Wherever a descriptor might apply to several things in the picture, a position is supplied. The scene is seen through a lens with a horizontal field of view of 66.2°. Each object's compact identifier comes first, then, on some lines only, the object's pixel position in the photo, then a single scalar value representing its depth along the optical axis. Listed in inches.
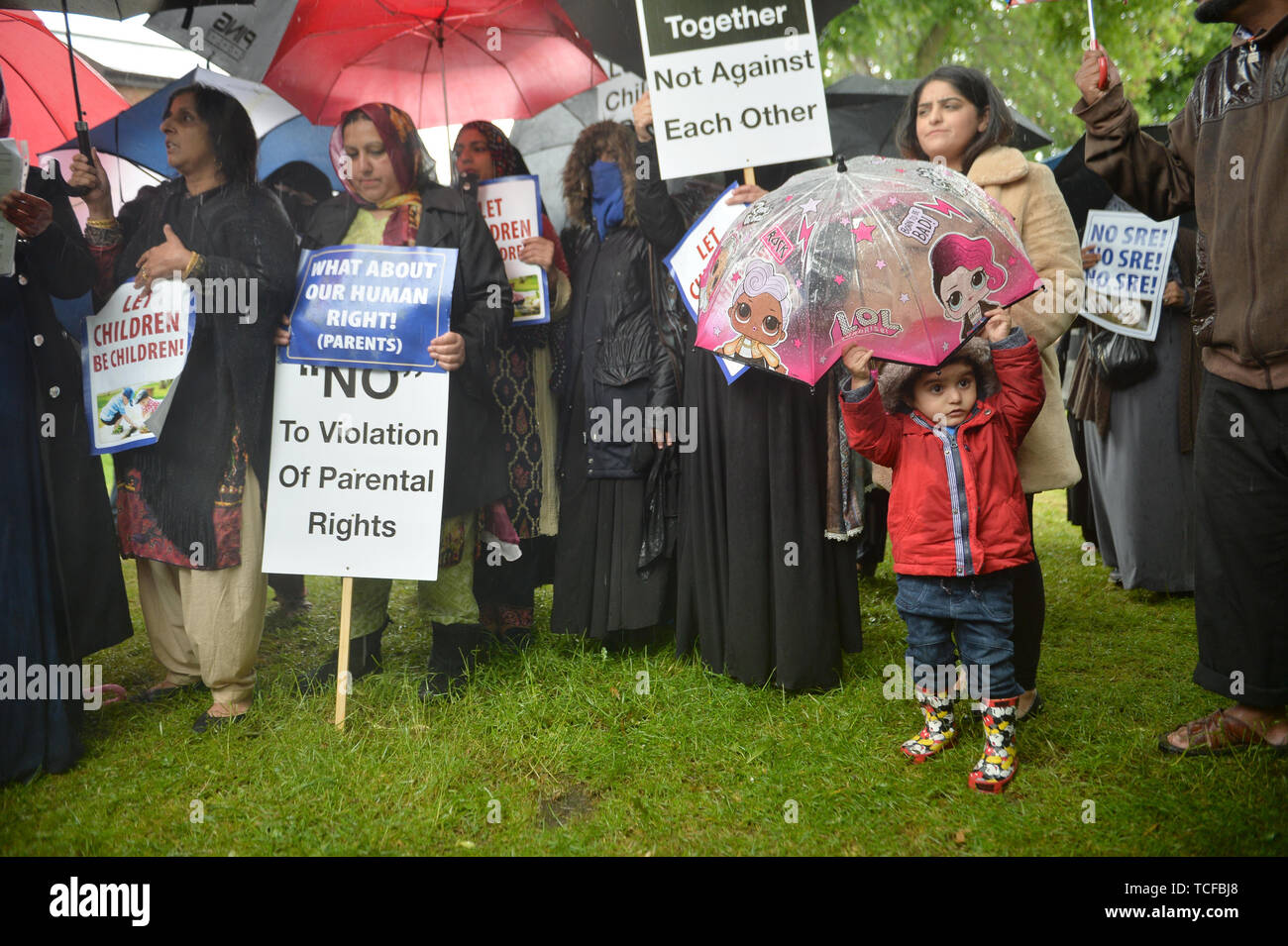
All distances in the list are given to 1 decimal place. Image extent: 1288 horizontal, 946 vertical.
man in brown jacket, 114.4
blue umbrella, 220.8
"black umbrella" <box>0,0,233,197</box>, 142.6
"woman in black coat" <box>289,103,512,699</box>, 156.2
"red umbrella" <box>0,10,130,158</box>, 168.6
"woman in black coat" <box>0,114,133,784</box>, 135.0
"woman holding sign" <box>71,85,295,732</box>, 148.3
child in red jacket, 120.6
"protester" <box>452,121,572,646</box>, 174.6
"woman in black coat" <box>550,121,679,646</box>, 167.6
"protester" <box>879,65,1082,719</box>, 129.7
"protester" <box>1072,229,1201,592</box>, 206.7
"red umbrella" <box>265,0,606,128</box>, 177.3
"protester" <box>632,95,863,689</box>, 151.5
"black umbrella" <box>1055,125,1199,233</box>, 210.4
